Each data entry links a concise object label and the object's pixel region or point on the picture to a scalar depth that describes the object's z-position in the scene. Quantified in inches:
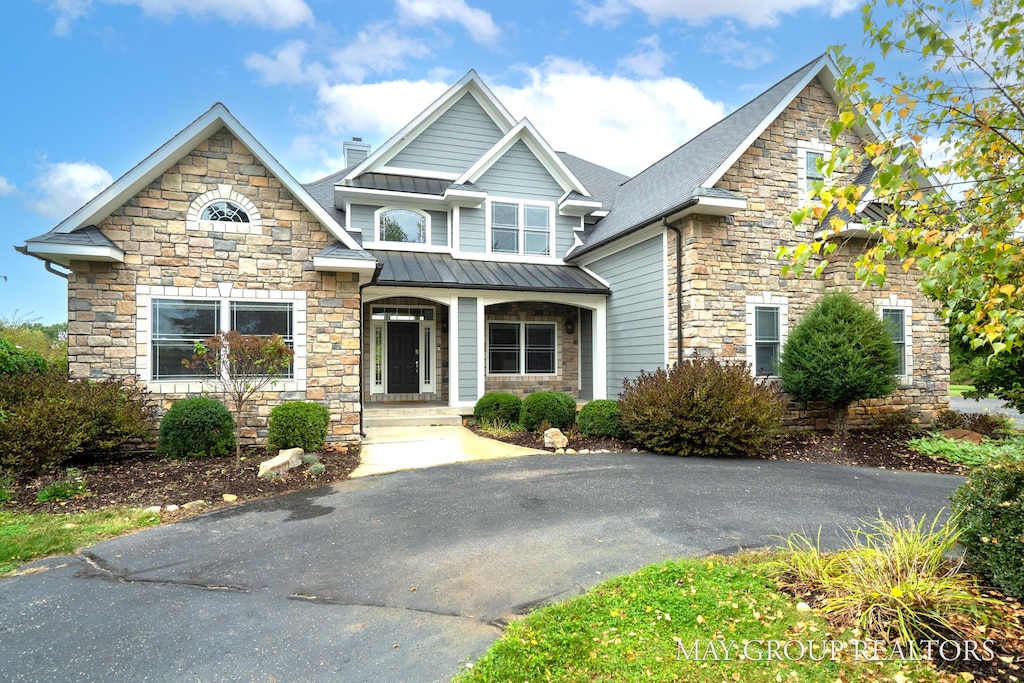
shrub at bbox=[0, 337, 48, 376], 336.8
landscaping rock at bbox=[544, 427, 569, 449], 372.2
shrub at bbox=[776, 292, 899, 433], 376.8
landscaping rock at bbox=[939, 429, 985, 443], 389.4
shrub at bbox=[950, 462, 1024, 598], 128.4
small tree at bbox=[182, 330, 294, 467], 301.4
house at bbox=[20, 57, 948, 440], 349.4
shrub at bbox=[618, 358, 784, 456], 339.3
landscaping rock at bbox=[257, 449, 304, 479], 281.7
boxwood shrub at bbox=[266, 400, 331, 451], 335.0
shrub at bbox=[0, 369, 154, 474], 267.1
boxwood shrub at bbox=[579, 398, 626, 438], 393.4
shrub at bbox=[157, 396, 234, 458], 320.8
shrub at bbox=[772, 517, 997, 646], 118.0
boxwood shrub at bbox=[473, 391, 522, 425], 453.7
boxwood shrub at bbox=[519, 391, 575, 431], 422.6
